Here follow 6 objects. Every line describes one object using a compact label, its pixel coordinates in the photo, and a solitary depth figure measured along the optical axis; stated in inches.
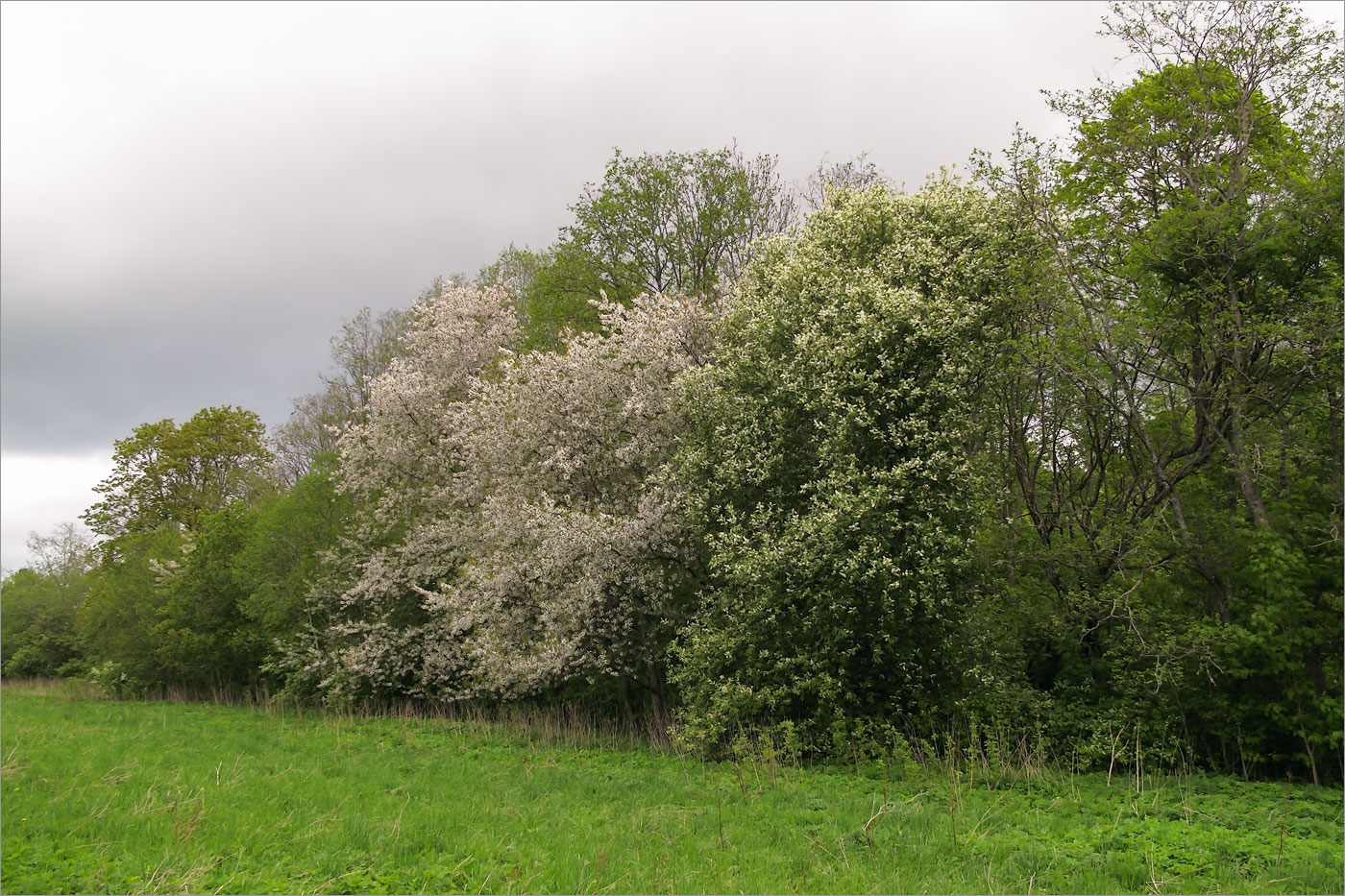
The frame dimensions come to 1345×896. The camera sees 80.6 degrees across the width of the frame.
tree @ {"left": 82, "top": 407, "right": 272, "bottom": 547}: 1457.9
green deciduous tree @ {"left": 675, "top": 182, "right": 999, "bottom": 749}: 485.7
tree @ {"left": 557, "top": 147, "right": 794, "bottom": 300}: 944.3
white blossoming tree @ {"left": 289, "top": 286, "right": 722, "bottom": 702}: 634.2
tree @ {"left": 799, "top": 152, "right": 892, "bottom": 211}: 909.2
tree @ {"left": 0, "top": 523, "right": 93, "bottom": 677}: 1641.2
